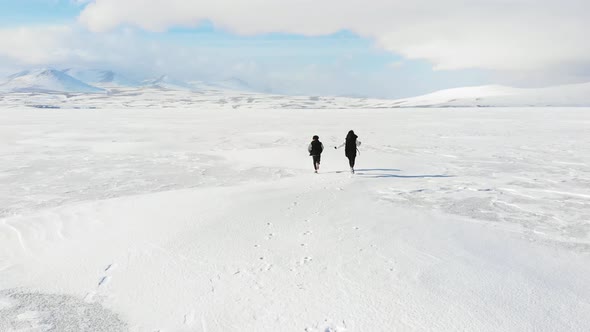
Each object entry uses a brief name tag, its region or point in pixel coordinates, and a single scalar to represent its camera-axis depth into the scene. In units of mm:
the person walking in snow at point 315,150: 14359
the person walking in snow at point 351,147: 13961
